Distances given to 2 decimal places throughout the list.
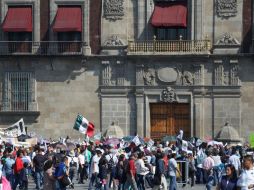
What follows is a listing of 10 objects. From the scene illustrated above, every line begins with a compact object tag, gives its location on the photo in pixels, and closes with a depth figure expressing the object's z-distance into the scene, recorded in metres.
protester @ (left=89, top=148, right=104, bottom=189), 36.53
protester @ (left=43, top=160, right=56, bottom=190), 28.47
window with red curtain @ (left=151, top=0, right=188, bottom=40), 52.78
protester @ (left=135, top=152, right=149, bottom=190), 35.62
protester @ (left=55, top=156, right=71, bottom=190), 29.16
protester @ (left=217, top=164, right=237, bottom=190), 24.97
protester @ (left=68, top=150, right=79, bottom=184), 41.19
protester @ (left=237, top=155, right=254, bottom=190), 24.20
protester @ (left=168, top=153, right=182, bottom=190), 35.22
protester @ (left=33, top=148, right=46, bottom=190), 37.72
